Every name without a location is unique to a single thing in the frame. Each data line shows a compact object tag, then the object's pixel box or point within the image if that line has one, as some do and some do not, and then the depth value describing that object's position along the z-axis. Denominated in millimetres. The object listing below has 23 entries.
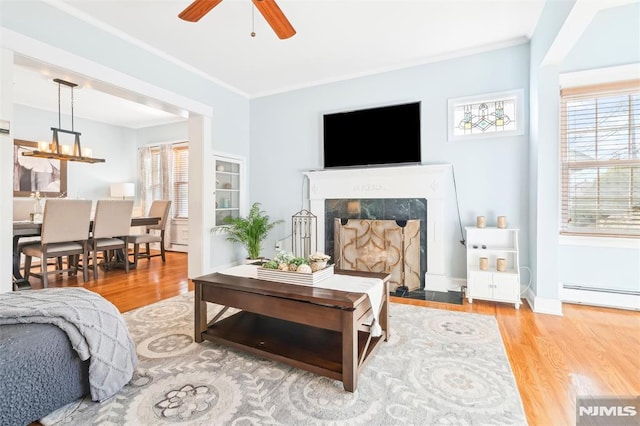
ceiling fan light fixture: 2074
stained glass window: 3258
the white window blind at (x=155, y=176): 6559
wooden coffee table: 1646
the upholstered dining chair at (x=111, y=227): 4066
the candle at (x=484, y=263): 3135
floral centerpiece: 2053
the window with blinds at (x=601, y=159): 2883
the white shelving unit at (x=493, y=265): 2982
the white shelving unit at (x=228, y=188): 4469
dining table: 3402
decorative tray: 1963
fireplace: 3508
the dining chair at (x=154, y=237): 4721
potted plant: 4344
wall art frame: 5121
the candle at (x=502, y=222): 3121
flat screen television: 3670
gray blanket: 1452
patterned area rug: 1423
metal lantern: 4258
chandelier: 3976
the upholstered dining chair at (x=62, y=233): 3498
